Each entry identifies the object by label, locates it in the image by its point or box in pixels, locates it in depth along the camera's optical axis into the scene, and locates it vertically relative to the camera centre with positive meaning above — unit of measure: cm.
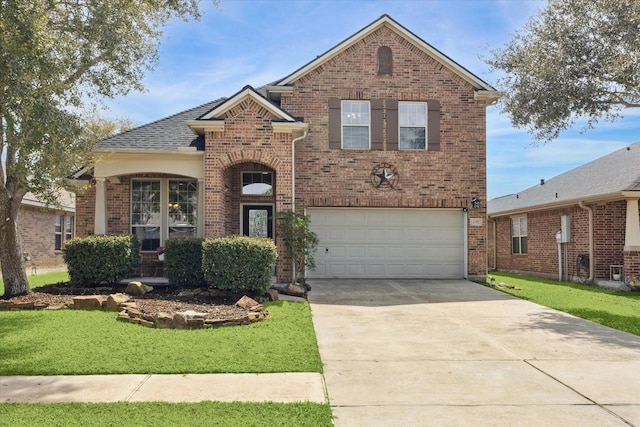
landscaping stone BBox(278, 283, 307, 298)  1151 -144
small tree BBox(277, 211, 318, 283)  1246 -15
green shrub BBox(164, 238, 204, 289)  1145 -74
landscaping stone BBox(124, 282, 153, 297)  1087 -132
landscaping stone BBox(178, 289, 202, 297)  1062 -136
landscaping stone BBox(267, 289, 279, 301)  1066 -142
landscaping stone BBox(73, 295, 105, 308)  965 -141
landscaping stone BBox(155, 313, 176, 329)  812 -153
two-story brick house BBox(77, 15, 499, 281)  1415 +163
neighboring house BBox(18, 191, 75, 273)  1952 +3
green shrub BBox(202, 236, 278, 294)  1022 -70
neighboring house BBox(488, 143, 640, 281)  1456 +21
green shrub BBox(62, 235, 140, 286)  1130 -66
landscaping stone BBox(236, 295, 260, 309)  942 -141
